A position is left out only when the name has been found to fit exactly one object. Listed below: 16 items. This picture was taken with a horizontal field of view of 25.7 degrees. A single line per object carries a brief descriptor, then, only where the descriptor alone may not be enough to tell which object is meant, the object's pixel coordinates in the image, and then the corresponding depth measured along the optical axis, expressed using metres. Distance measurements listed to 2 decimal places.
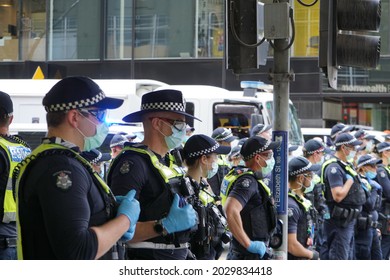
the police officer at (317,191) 10.08
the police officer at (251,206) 6.62
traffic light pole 5.93
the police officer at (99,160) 8.85
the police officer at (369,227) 10.92
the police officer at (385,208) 11.97
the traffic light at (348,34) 5.70
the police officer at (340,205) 10.35
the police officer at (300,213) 7.67
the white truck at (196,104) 15.91
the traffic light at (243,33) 5.89
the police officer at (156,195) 4.91
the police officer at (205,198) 5.61
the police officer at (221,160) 11.72
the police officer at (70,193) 3.72
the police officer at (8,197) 6.14
